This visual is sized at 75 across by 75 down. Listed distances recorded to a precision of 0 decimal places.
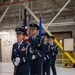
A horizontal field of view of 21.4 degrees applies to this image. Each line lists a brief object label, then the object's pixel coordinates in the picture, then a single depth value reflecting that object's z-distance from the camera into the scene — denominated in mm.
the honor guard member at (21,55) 4090
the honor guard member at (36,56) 5191
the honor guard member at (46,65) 6438
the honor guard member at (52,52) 7007
